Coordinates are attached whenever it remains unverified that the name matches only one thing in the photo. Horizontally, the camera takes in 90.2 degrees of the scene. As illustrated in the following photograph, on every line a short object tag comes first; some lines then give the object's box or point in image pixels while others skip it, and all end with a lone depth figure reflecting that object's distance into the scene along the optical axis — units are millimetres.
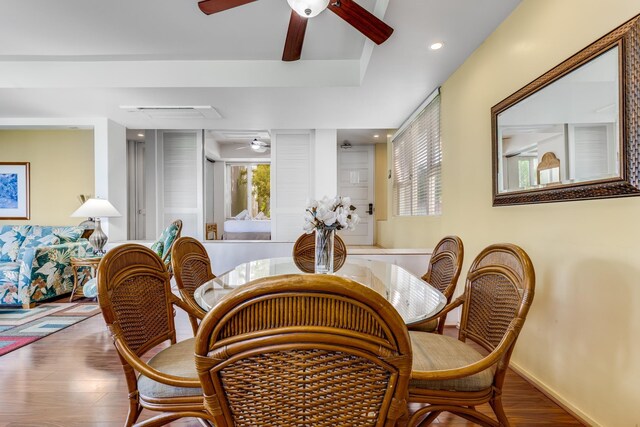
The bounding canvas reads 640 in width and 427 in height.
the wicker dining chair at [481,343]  1044
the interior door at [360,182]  7266
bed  6164
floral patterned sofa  3434
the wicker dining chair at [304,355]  569
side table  3539
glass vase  1770
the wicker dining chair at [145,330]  1064
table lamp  3754
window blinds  3572
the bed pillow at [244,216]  6777
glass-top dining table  1192
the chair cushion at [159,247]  3389
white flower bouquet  1691
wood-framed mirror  1293
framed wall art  5078
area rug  2635
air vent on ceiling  3916
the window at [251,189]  8547
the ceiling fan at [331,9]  1696
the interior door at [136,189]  6480
